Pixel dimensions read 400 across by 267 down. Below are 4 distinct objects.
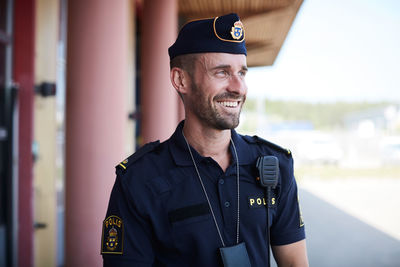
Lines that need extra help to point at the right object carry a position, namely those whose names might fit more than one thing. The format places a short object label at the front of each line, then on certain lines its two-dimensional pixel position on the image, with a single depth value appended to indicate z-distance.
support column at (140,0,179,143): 4.70
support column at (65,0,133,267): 2.29
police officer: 1.31
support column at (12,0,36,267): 3.21
